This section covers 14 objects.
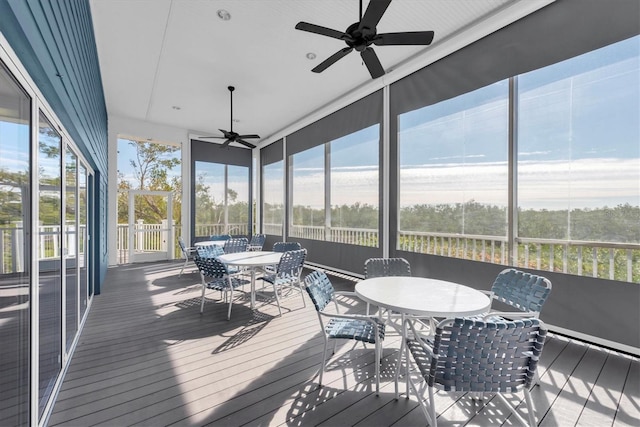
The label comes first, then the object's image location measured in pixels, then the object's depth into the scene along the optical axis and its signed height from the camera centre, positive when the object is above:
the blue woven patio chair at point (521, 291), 2.12 -0.63
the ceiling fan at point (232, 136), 5.41 +1.48
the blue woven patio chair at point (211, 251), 5.00 -0.68
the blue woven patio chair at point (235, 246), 5.14 -0.61
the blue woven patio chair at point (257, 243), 6.46 -0.69
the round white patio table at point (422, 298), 1.81 -0.60
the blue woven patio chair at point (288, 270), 3.67 -0.75
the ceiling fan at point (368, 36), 2.45 +1.62
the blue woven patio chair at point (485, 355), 1.35 -0.69
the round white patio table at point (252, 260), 3.69 -0.65
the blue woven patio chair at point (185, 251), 5.66 -0.79
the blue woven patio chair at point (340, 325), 2.02 -0.88
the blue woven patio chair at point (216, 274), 3.50 -0.76
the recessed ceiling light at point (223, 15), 3.35 +2.34
